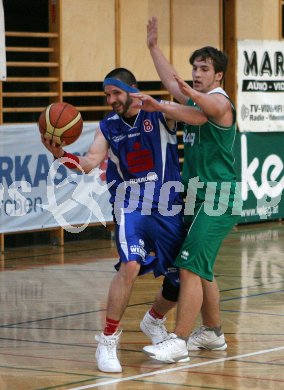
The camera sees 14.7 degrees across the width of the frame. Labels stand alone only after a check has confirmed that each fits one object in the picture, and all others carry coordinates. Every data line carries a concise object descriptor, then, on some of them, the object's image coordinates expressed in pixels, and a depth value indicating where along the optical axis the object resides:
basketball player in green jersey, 7.12
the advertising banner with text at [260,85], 16.59
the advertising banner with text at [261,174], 16.45
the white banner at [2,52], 13.21
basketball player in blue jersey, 7.18
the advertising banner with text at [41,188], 13.52
